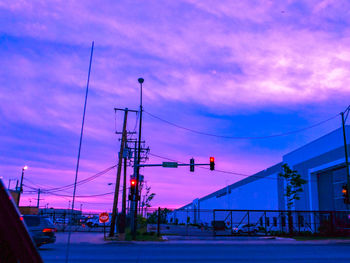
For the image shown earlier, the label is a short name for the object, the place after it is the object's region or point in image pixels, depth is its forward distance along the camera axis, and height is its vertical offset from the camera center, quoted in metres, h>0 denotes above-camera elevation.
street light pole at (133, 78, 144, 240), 28.53 +4.04
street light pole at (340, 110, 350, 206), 31.32 +8.93
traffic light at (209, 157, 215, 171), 27.44 +4.45
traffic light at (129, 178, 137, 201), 28.28 +2.66
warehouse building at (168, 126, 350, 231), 41.72 +6.44
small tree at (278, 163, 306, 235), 39.72 +5.00
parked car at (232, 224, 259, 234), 44.31 -0.25
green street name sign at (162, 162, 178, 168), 28.24 +4.41
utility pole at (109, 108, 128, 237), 30.53 +2.93
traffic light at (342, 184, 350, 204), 30.34 +2.84
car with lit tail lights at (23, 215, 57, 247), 17.71 -0.37
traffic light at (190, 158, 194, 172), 28.79 +4.51
